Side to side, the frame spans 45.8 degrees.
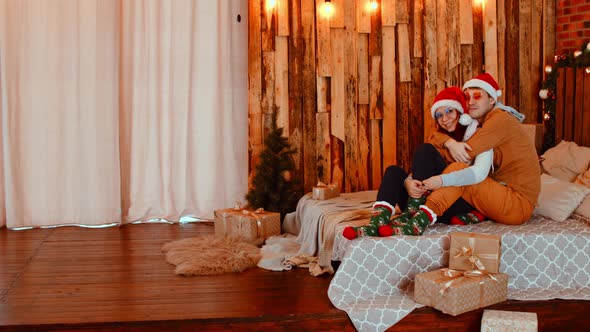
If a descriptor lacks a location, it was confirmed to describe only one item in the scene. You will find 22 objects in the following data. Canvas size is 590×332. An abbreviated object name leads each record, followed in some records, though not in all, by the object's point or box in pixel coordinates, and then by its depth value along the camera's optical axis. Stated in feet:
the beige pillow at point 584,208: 12.76
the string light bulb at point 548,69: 18.17
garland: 17.60
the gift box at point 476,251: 10.90
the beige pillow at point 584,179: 13.89
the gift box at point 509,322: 9.81
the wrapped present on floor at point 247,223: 15.85
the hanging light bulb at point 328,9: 17.98
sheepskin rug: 13.35
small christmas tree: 16.89
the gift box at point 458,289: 10.35
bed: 11.02
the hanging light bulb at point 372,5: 18.10
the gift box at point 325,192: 16.26
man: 12.15
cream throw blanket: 13.42
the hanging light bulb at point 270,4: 17.83
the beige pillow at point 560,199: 12.89
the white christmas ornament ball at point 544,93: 18.20
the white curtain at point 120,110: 17.67
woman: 11.98
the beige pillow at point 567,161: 14.80
